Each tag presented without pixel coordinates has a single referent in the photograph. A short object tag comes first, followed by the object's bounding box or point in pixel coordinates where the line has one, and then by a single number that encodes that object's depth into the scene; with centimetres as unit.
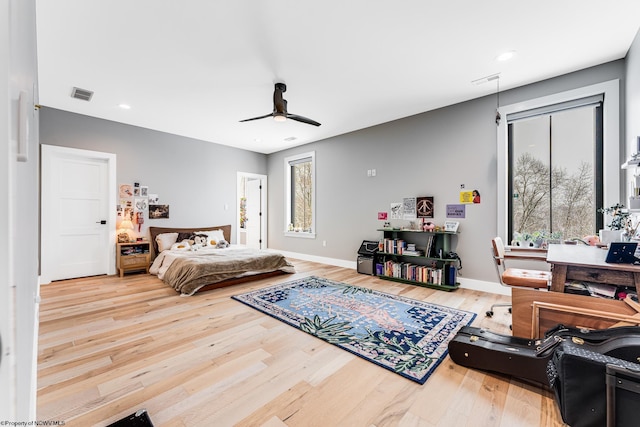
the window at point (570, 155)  292
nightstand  459
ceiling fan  331
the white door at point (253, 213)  725
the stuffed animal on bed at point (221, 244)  532
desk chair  253
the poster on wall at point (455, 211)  403
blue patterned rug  210
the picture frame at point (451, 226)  399
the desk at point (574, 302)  176
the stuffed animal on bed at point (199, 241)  517
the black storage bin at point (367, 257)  485
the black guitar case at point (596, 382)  125
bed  374
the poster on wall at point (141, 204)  502
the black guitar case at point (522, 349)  150
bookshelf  401
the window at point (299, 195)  644
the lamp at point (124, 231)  475
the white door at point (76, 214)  420
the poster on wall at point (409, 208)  455
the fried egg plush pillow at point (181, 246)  492
